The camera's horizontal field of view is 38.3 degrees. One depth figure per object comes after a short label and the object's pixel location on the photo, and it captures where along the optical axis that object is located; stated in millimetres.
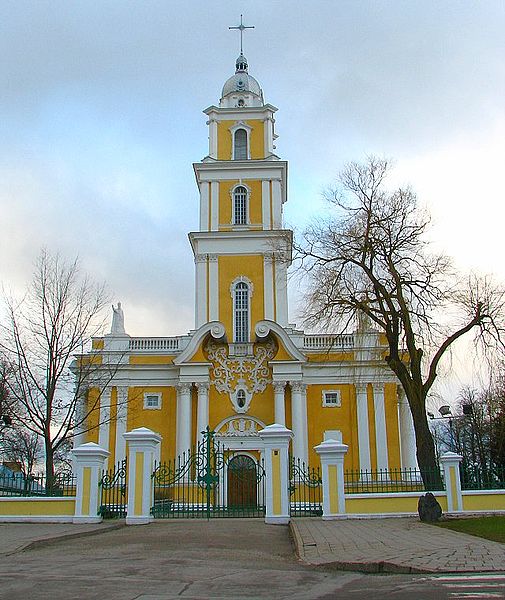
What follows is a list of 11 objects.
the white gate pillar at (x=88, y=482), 19517
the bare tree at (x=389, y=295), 22875
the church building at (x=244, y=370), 33562
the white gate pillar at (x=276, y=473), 19266
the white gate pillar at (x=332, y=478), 19953
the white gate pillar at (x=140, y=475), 19312
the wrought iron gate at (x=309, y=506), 21781
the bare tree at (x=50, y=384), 25953
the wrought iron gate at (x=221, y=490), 21734
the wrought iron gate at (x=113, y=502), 20500
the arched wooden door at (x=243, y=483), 31641
